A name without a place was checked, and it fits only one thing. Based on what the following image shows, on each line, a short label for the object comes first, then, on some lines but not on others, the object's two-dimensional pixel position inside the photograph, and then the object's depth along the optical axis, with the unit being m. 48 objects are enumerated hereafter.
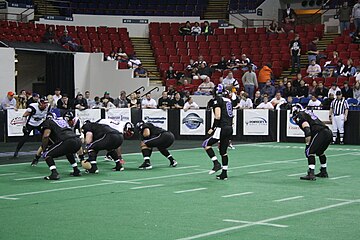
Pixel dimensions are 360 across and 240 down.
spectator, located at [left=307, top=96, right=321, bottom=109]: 24.20
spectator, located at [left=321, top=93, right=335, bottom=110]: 24.22
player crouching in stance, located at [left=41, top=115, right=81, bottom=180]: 14.20
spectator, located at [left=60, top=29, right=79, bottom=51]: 32.84
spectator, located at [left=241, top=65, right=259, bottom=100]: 28.75
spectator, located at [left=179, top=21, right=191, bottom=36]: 36.84
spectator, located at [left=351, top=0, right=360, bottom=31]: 31.85
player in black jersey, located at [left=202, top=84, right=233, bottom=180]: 14.18
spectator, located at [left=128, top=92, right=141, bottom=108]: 26.81
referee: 23.42
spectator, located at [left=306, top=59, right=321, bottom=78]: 29.12
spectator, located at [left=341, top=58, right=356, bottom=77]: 27.62
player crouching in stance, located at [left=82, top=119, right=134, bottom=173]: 15.19
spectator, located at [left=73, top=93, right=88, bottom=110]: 26.15
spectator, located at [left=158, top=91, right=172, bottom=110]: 25.98
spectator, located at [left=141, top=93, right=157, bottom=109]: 26.67
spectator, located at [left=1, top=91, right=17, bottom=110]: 25.35
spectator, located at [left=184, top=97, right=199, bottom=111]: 25.42
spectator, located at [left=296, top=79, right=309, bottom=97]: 26.44
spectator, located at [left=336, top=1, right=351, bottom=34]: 34.28
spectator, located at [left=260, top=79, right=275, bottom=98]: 27.39
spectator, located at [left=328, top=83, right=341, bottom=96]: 24.80
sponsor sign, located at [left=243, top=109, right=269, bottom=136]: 24.91
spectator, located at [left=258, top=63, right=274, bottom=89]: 29.67
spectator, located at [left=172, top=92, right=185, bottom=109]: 26.13
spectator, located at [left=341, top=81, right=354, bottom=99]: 25.28
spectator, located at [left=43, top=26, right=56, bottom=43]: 32.44
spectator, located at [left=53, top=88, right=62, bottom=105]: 26.62
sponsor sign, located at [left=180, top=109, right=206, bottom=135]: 25.41
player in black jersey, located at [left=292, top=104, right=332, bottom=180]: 14.06
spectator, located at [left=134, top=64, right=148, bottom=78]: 33.22
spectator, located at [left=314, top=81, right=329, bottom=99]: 25.84
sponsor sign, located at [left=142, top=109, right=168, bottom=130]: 25.80
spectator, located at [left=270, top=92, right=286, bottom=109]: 25.36
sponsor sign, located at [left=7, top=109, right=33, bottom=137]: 24.47
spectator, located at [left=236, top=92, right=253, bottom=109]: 25.34
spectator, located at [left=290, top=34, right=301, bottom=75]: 30.94
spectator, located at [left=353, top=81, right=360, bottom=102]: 25.08
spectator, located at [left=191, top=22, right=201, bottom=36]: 36.69
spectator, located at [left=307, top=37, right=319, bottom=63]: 30.97
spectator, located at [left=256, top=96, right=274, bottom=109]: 25.11
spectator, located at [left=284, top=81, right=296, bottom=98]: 26.69
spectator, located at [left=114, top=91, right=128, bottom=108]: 27.19
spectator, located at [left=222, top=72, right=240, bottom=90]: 28.19
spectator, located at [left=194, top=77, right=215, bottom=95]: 29.03
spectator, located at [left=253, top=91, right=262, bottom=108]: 26.39
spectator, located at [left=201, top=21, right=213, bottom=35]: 36.56
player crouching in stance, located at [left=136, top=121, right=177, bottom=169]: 16.33
